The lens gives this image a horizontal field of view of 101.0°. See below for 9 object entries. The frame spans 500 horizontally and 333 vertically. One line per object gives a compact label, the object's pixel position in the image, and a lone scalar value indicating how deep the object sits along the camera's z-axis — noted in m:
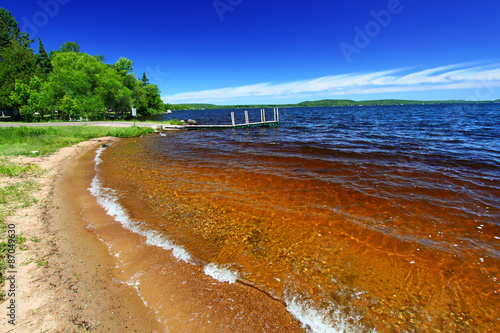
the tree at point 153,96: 87.19
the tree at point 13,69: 37.09
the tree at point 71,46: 70.32
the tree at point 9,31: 57.44
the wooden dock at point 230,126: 34.81
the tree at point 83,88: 38.79
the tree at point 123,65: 63.59
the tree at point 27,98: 36.97
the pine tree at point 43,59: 61.34
